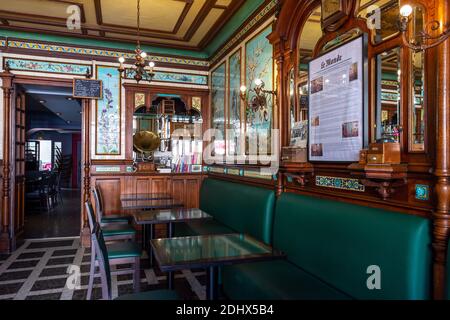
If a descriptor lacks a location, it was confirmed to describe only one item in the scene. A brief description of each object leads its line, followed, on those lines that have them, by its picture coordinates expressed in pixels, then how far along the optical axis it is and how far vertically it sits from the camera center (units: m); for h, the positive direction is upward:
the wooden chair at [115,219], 5.04 -0.94
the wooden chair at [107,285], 2.11 -0.82
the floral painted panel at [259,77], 4.02 +1.09
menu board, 5.70 +1.28
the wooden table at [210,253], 2.10 -0.66
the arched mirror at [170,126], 8.74 +1.01
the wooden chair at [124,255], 3.22 -0.97
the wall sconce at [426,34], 1.68 +0.72
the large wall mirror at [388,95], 2.23 +0.47
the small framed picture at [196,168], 6.49 -0.16
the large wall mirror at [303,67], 3.15 +0.96
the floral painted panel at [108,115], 5.91 +0.84
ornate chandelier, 4.04 +1.23
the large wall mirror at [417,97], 2.02 +0.40
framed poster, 2.50 +0.48
